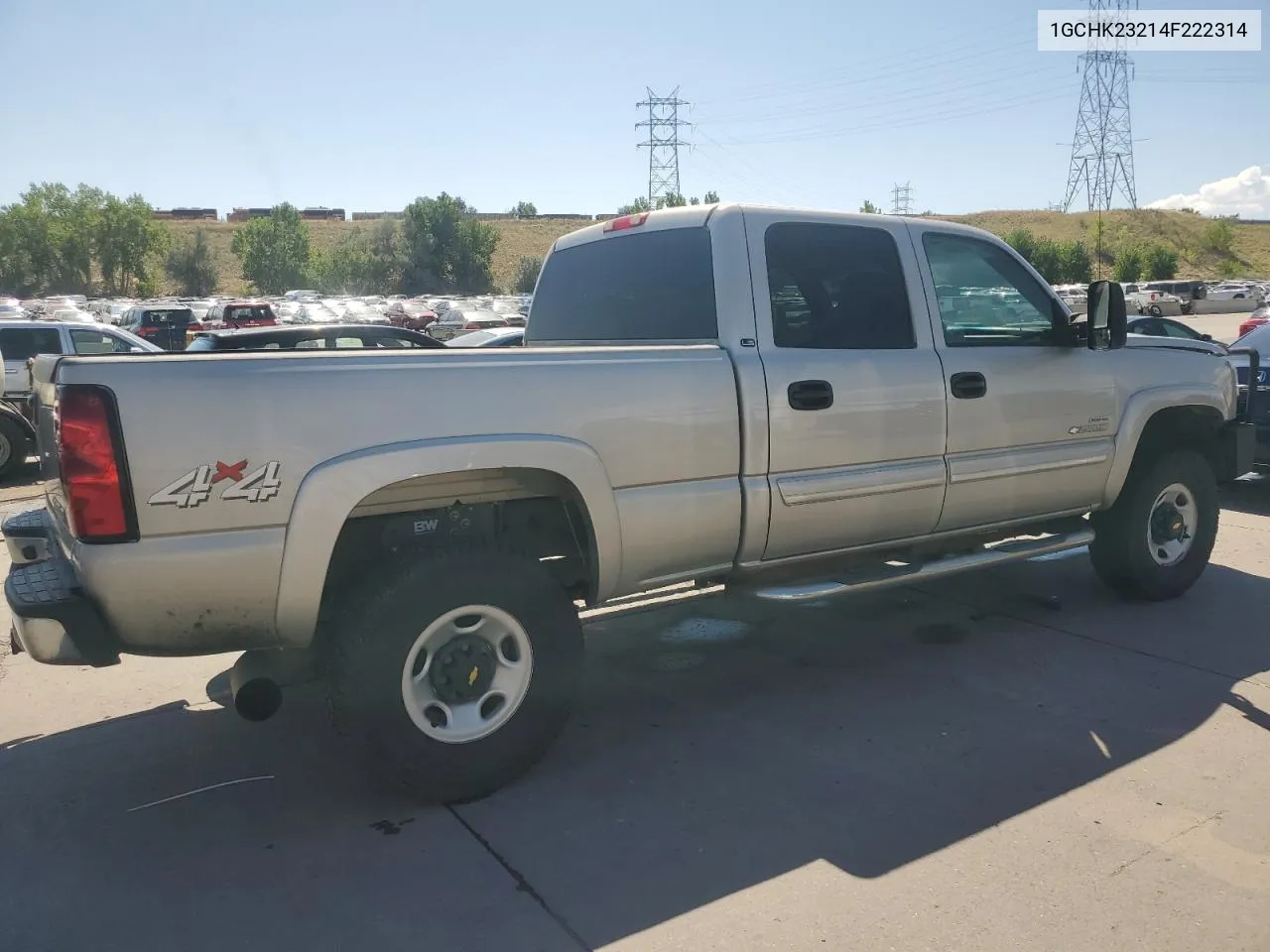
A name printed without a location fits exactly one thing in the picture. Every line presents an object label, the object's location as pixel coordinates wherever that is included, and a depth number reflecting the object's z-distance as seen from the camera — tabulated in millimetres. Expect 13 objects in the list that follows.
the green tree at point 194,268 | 82438
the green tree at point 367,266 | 81500
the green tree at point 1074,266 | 66750
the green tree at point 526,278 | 74250
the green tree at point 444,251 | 81562
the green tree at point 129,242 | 77312
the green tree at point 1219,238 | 88562
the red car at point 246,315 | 26984
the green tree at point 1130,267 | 69000
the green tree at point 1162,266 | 68188
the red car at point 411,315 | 38803
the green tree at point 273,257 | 84125
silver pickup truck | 3043
